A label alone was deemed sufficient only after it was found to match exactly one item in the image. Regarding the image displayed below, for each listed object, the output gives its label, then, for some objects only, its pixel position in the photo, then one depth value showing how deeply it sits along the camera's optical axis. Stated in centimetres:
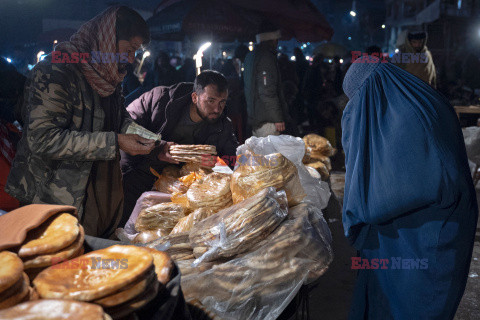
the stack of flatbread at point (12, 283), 78
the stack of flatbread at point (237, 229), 177
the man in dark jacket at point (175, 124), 335
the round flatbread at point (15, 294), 78
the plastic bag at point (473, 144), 583
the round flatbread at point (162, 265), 102
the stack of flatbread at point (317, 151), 413
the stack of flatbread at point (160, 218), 242
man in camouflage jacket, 203
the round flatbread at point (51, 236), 97
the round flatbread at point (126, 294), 85
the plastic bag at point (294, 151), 283
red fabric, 308
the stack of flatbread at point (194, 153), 292
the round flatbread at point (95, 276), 84
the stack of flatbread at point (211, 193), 234
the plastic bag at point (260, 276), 165
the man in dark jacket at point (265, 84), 566
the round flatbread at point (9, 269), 78
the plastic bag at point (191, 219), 217
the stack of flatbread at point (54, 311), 73
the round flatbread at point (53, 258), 95
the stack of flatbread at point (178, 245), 189
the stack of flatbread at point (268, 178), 225
